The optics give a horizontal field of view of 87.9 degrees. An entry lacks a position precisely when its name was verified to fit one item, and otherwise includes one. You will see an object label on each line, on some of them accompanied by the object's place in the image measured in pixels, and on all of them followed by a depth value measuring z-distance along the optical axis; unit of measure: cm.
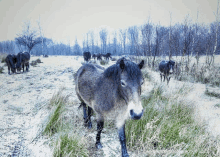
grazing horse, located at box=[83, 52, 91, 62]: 1975
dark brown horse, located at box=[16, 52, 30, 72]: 914
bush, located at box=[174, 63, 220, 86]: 782
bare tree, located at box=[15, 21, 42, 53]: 2780
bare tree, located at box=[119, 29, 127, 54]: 5689
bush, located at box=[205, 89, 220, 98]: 555
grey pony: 151
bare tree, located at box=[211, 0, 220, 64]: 1067
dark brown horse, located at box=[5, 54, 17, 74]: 865
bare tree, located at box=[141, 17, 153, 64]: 1046
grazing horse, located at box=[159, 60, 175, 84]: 784
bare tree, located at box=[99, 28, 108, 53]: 6539
